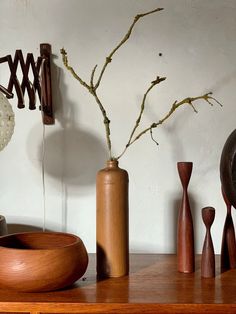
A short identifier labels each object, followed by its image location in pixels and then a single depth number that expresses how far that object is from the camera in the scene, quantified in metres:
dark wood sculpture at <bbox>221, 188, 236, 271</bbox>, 1.12
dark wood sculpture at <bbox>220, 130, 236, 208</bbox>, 1.13
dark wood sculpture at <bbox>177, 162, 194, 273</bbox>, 1.07
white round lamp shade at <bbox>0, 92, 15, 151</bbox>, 1.01
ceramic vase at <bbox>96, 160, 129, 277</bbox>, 1.04
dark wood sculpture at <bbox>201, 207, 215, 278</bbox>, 1.03
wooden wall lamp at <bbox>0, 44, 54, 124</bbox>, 1.17
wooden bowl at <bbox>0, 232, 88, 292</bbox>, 0.88
